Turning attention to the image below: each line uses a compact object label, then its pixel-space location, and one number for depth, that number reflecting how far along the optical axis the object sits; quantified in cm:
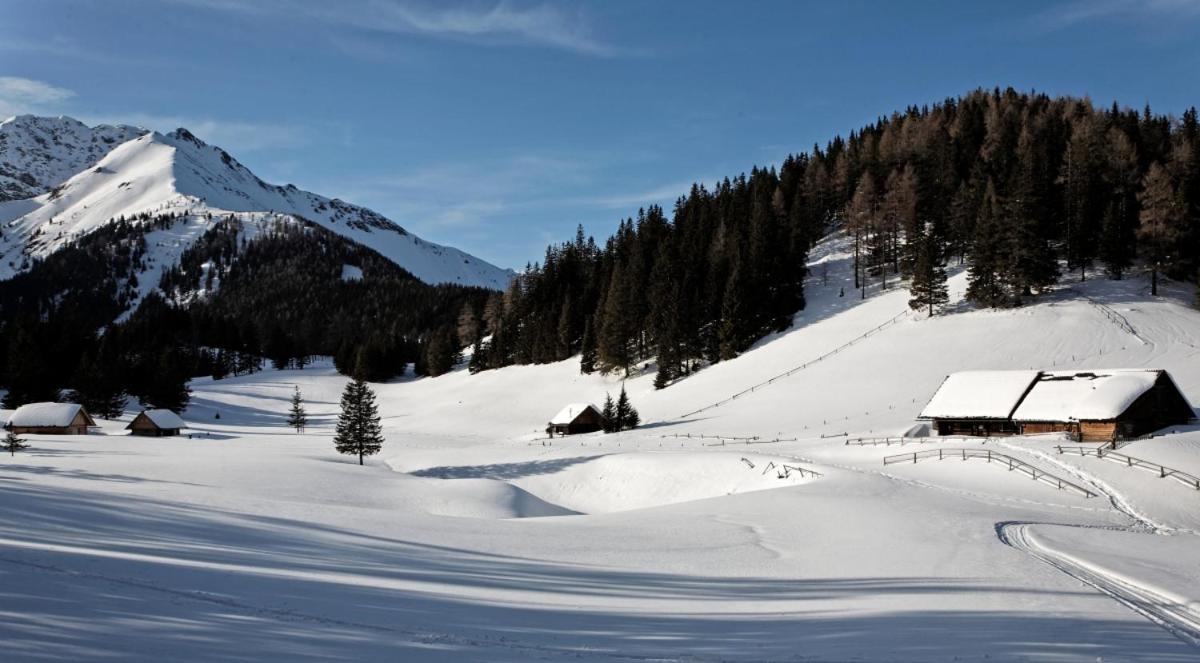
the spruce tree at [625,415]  6662
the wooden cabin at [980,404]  5019
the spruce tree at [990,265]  7256
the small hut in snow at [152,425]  6981
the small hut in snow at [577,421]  6925
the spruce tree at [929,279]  7462
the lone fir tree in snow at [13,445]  4688
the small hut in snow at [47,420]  6531
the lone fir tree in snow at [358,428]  5409
